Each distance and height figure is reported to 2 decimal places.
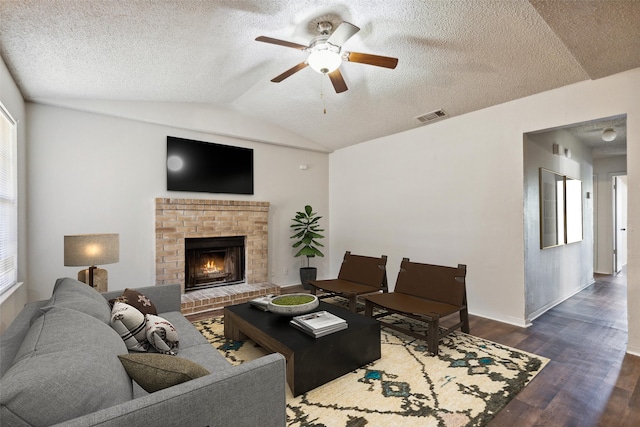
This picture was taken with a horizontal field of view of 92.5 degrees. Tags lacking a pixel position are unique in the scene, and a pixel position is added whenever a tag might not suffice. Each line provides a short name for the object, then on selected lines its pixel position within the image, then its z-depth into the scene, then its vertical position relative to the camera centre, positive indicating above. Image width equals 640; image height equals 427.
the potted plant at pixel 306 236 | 5.38 -0.40
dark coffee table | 2.15 -0.99
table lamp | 2.71 -0.30
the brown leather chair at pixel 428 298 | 2.83 -0.93
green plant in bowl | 2.65 -0.80
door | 6.63 -0.35
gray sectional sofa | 0.88 -0.59
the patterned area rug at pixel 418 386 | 1.92 -1.27
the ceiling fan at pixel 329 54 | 2.27 +1.25
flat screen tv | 4.41 +0.74
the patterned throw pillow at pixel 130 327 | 1.81 -0.67
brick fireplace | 4.23 -0.30
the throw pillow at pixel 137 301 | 2.28 -0.64
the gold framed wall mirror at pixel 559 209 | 3.96 +0.03
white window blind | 2.64 +0.15
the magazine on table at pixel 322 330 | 2.29 -0.89
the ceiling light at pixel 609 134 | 4.24 +1.07
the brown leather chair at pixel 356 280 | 3.73 -0.89
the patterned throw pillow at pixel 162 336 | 1.88 -0.75
